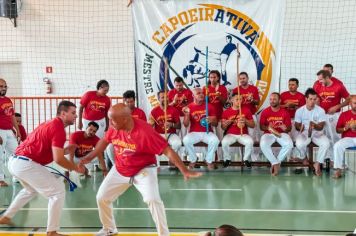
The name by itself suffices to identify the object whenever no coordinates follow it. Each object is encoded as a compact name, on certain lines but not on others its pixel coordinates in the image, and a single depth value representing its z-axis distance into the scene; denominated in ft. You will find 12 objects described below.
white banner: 32.71
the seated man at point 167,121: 30.81
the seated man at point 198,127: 30.32
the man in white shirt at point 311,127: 29.12
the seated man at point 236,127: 30.19
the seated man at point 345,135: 28.19
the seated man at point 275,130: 29.55
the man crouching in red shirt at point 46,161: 16.88
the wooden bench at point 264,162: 30.32
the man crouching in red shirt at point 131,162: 15.71
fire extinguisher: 48.75
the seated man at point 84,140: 28.43
